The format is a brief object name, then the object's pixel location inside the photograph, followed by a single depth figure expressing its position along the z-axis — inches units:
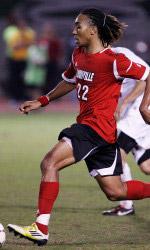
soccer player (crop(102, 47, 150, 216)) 765.9
